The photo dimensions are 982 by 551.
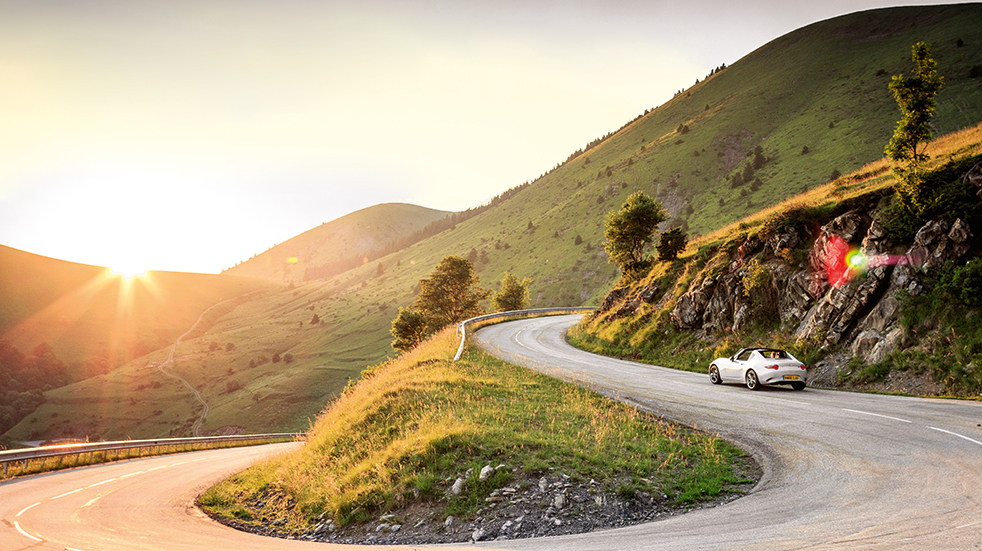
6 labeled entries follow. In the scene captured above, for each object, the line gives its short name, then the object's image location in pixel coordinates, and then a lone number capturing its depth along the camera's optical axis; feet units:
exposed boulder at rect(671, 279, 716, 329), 83.41
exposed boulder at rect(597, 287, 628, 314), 118.32
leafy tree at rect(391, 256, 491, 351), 192.85
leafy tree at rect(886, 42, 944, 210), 65.41
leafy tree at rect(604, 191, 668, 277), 125.90
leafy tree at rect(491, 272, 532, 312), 218.18
